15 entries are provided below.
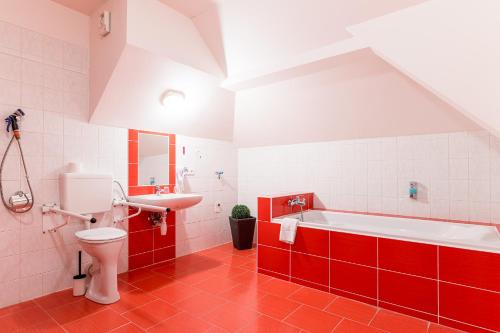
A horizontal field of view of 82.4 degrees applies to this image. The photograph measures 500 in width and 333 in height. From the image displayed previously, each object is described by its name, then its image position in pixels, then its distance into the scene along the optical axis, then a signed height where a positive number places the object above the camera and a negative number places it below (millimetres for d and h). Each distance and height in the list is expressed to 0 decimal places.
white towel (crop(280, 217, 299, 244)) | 2828 -610
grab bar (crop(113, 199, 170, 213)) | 2589 -351
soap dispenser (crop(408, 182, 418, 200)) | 3086 -237
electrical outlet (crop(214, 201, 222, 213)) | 4102 -547
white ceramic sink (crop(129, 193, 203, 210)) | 2824 -313
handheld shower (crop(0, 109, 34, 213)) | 2289 -181
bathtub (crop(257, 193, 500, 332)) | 1983 -788
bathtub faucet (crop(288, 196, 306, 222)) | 3342 -400
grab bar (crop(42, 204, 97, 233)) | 2463 -362
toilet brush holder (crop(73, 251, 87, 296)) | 2520 -1018
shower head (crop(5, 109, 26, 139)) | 2287 +394
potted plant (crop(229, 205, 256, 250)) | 3943 -804
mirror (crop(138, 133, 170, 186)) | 3252 +123
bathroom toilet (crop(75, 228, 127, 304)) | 2314 -728
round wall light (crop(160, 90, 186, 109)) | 3059 +777
